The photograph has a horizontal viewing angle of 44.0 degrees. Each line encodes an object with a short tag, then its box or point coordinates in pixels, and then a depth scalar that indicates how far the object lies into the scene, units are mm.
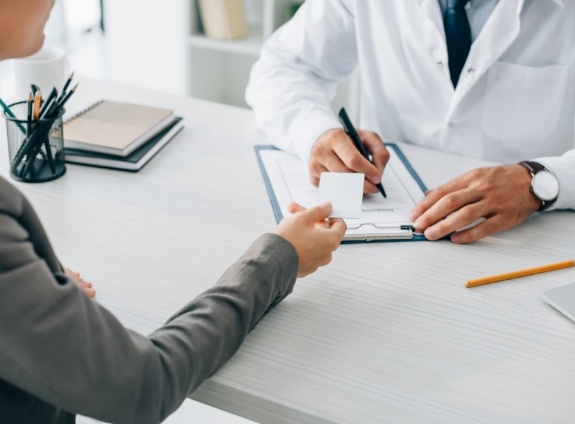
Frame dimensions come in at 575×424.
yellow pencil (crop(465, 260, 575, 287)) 981
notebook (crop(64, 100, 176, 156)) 1258
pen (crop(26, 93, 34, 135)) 1142
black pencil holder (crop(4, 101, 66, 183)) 1145
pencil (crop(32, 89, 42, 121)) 1147
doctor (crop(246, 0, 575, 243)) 1238
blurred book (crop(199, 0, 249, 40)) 2662
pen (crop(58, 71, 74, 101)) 1170
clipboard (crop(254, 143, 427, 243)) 1086
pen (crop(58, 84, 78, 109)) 1157
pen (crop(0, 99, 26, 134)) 1140
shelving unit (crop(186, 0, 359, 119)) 2697
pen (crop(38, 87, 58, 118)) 1156
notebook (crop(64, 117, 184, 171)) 1239
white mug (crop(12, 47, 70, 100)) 1293
